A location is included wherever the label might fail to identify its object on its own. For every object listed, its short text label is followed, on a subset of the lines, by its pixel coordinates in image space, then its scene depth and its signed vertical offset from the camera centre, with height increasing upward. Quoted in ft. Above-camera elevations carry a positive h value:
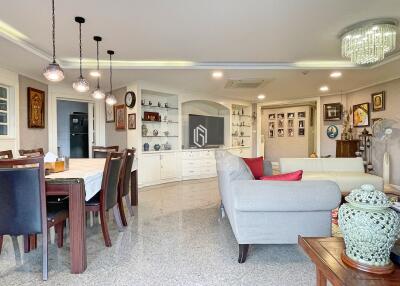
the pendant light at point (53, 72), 8.31 +2.24
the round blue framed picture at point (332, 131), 22.88 +0.77
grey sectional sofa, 6.86 -1.84
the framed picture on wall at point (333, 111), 22.38 +2.50
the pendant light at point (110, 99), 12.58 +2.05
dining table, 6.61 -1.79
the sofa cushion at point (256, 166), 12.12 -1.21
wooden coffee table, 3.43 -1.86
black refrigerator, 23.91 +0.68
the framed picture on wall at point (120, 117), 18.69 +1.77
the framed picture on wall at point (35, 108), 15.55 +2.11
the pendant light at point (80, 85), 9.84 +2.17
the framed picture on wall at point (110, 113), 19.73 +2.15
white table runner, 7.32 -0.99
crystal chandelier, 8.84 +3.53
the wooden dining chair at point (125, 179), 10.13 -1.53
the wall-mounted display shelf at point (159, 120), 19.00 +1.59
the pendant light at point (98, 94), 11.76 +2.15
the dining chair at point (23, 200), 5.97 -1.38
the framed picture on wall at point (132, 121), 17.76 +1.41
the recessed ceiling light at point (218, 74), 14.90 +3.95
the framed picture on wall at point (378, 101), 17.93 +2.74
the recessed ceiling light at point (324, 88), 19.27 +4.01
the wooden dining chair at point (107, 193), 8.26 -1.73
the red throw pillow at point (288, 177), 7.57 -1.09
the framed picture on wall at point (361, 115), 19.61 +1.94
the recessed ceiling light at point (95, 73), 14.50 +3.88
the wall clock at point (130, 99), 17.60 +2.90
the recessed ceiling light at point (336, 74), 15.19 +3.92
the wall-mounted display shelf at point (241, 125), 26.27 +1.61
